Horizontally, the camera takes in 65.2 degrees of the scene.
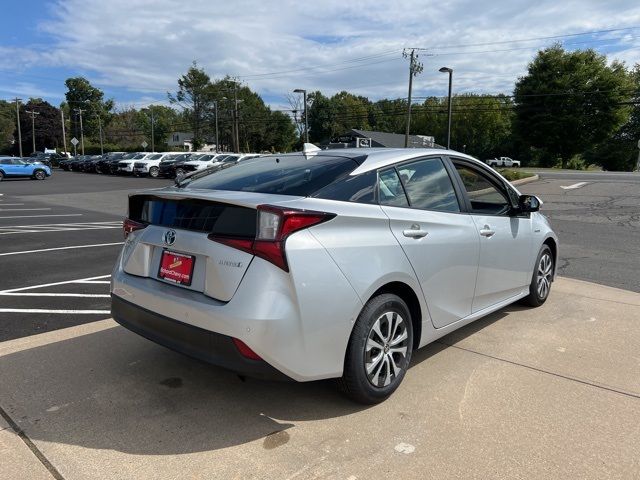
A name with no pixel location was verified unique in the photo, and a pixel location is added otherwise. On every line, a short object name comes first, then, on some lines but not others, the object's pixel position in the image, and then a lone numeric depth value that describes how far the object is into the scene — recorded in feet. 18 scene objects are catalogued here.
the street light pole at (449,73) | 107.34
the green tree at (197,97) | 252.21
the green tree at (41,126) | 323.78
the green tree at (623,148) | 214.48
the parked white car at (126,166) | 125.39
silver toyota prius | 8.78
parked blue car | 108.88
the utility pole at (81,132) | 267.00
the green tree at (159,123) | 346.13
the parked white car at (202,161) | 109.81
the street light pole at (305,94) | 161.68
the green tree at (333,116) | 322.55
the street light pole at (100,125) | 262.88
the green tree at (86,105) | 308.81
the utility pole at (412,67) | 140.01
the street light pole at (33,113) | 296.03
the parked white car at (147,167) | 125.18
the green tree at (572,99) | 194.18
